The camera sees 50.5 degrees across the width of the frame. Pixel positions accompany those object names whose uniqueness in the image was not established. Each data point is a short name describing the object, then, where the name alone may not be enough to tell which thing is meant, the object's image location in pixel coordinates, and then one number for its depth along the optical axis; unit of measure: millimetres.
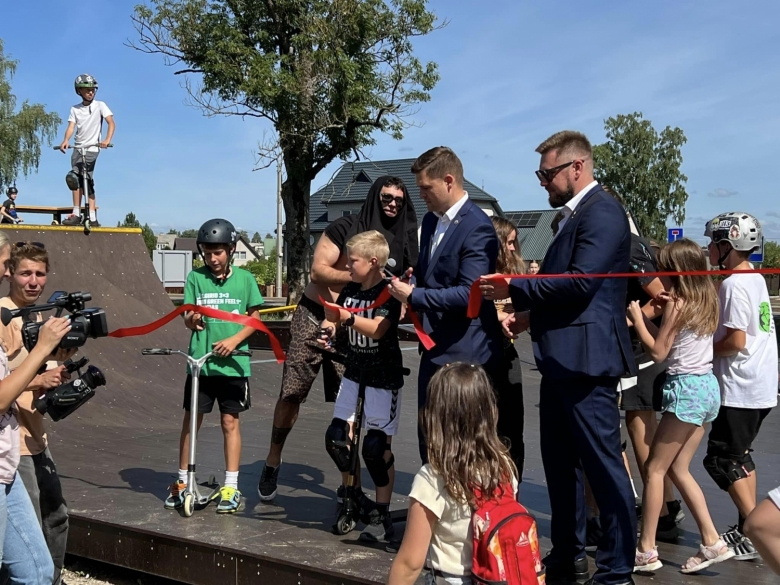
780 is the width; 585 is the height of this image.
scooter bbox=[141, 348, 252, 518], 4992
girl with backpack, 2613
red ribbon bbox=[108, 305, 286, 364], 5136
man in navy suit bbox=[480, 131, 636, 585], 3639
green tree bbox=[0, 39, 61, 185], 41156
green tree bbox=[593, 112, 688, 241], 61844
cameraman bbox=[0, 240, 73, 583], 3730
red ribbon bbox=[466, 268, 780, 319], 3828
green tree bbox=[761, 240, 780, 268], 75188
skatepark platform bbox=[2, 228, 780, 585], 4258
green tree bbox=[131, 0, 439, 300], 23859
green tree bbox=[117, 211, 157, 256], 95875
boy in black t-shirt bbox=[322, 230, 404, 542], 4465
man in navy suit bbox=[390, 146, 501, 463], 4082
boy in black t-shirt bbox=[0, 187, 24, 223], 18391
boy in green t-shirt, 5238
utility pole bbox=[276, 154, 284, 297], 43638
